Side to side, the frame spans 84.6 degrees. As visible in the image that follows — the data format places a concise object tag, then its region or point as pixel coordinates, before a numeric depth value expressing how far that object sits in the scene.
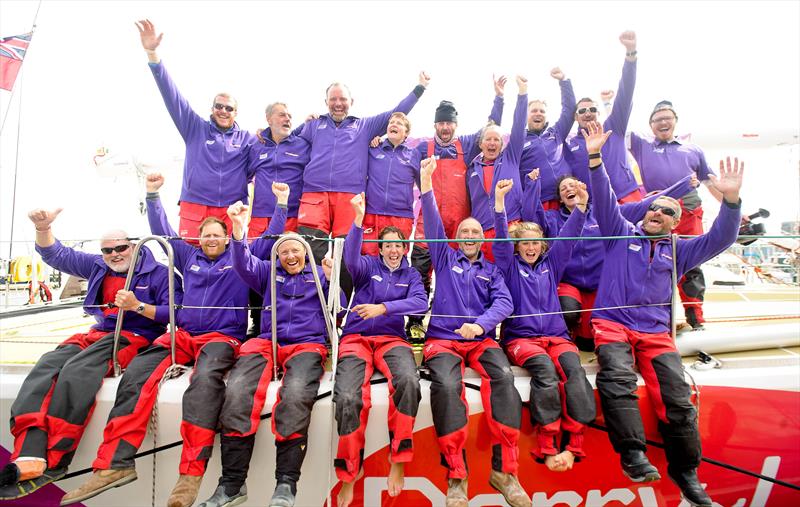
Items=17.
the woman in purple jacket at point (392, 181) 3.39
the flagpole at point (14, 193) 3.17
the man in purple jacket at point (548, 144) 3.56
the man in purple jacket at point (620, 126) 3.43
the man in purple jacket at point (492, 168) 3.30
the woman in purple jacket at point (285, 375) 2.03
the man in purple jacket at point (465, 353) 2.06
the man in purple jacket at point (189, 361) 2.02
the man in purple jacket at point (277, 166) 3.52
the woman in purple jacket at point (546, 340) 2.17
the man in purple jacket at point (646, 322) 2.13
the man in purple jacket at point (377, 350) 2.05
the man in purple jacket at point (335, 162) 3.32
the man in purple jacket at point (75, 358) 2.06
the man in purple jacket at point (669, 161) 3.32
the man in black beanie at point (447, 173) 3.37
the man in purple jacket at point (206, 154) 3.43
